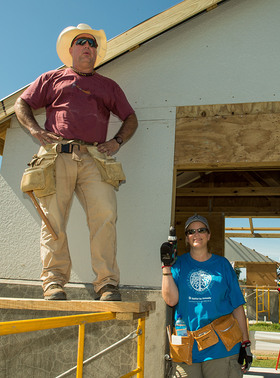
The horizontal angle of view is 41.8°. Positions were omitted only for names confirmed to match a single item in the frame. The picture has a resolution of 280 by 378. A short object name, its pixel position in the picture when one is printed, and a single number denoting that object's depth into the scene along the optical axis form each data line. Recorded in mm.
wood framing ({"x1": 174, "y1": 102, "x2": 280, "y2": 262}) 3594
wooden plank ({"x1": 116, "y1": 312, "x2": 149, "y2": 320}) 2508
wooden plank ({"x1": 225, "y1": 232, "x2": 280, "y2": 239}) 14580
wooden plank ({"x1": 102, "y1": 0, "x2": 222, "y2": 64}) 3770
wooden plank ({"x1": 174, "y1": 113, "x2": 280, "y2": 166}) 3584
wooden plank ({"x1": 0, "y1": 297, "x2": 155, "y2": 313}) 2471
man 2914
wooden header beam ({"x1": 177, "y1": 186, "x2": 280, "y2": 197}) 7802
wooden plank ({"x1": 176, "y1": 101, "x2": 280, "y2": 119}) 3674
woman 2600
